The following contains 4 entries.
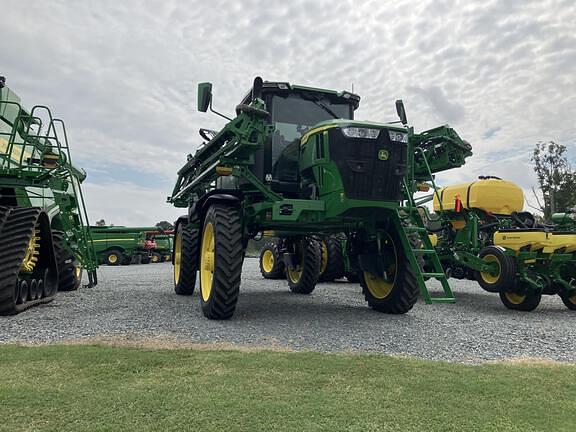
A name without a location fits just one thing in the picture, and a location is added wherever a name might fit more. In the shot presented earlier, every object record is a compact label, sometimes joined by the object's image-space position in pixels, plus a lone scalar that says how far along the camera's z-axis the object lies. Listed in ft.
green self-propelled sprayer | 18.94
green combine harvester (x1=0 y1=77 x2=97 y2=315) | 20.89
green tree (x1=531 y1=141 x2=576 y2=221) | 98.78
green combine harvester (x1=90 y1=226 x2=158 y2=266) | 89.20
